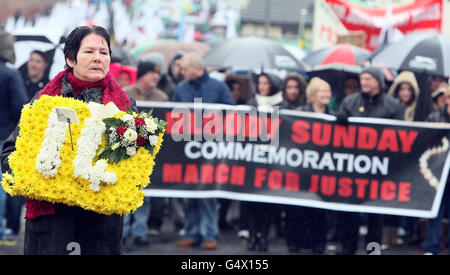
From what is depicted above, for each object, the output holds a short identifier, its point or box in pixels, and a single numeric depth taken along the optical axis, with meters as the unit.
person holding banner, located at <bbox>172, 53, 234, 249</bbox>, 17.91
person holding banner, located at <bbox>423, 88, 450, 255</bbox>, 16.78
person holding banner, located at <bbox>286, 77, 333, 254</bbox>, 17.48
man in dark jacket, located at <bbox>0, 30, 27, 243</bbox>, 15.99
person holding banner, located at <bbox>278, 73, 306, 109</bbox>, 18.44
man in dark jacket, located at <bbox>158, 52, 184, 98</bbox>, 20.89
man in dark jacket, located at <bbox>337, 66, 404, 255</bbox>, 17.23
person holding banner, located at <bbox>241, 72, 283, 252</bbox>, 17.75
